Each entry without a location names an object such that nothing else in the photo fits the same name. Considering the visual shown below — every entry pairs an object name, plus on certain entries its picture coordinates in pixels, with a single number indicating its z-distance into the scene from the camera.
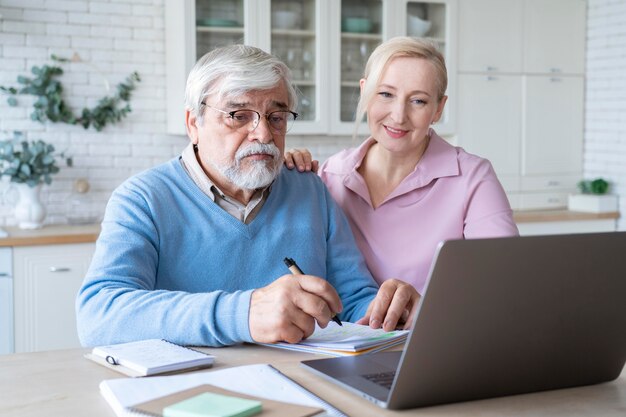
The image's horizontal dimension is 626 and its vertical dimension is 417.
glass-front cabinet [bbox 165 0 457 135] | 4.48
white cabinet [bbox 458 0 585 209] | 5.15
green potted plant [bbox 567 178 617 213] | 5.22
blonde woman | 2.42
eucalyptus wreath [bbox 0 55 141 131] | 4.34
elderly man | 1.78
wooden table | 1.26
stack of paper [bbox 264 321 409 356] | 1.60
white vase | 4.19
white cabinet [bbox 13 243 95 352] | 3.92
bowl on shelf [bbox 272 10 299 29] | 4.63
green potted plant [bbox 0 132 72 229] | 4.17
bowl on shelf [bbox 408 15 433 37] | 4.98
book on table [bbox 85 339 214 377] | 1.42
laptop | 1.17
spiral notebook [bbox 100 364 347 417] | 1.23
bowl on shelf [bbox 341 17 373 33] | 4.81
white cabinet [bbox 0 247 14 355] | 3.88
